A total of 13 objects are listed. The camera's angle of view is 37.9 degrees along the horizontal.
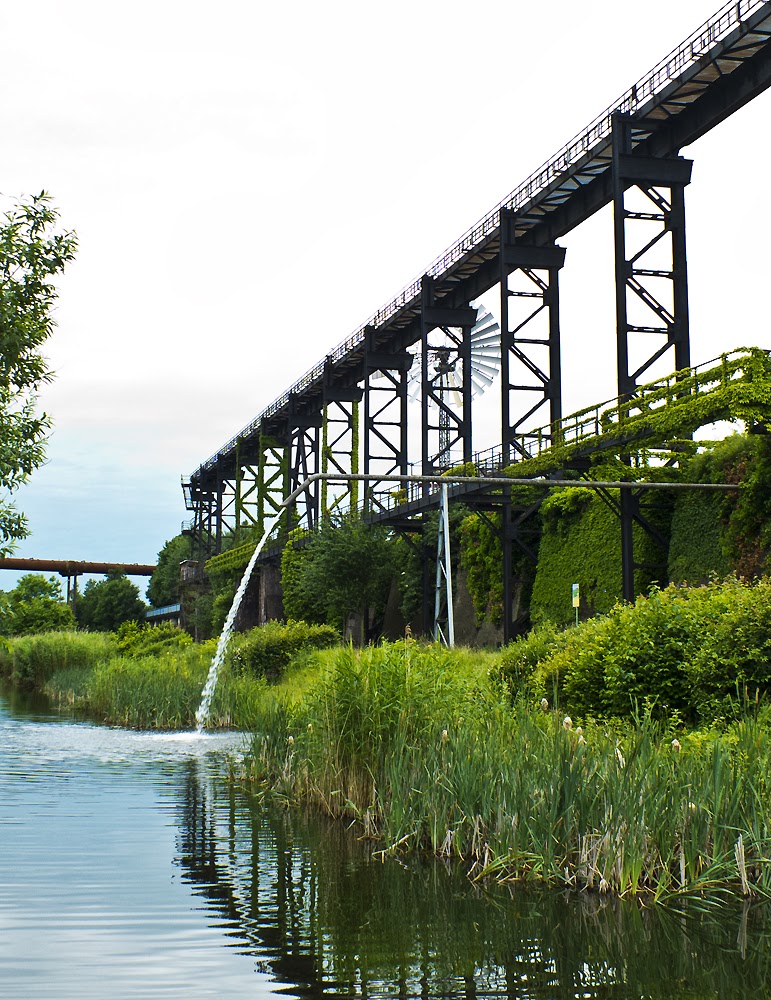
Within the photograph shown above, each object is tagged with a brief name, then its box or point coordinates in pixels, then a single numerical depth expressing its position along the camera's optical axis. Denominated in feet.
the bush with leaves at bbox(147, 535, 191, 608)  323.37
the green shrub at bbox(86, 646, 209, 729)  77.36
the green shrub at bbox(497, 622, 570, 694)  57.93
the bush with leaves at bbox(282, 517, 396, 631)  144.05
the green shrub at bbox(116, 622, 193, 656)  139.37
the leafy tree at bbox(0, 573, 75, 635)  213.05
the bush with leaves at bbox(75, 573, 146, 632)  296.92
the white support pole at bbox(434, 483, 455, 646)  82.37
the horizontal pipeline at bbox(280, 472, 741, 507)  66.42
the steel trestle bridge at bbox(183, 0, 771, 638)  99.19
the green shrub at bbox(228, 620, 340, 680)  105.29
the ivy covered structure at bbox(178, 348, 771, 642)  82.43
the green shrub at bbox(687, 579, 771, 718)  45.68
